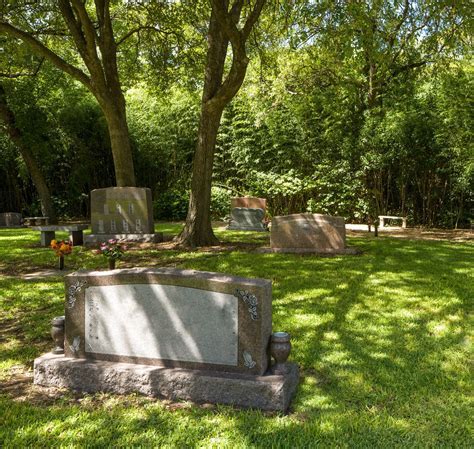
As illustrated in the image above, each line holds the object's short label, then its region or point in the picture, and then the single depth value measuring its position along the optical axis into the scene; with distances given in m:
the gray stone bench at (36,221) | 16.52
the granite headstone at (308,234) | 9.39
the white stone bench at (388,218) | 15.11
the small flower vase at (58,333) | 3.73
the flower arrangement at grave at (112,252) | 6.73
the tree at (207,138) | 9.84
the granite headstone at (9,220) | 17.44
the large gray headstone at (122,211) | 11.52
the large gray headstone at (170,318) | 3.29
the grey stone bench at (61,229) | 10.84
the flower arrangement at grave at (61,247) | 7.89
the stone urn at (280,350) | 3.32
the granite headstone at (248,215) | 14.42
